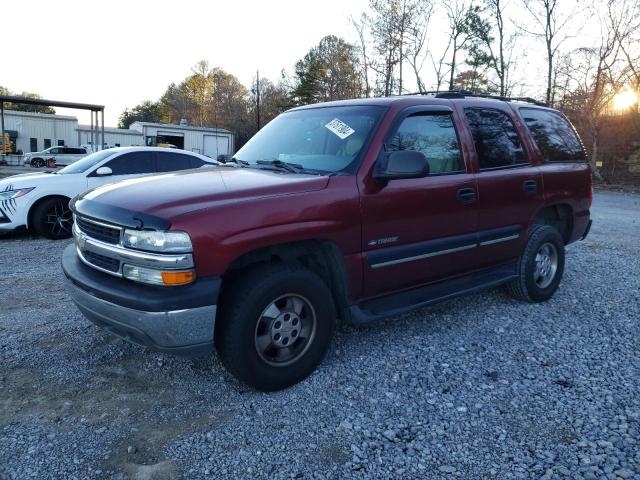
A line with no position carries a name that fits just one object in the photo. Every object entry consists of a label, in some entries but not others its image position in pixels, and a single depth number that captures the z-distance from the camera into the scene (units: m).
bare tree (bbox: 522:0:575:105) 28.52
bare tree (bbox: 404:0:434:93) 37.28
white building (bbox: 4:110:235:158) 43.45
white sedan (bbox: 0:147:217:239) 7.72
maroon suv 2.77
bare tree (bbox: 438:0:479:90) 34.72
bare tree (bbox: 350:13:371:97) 38.41
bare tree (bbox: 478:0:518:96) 32.94
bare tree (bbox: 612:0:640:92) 24.16
